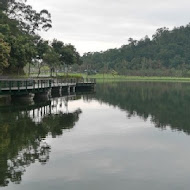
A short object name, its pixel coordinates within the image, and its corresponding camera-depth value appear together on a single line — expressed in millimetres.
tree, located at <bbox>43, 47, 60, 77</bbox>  68981
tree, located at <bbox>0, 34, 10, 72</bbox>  43838
